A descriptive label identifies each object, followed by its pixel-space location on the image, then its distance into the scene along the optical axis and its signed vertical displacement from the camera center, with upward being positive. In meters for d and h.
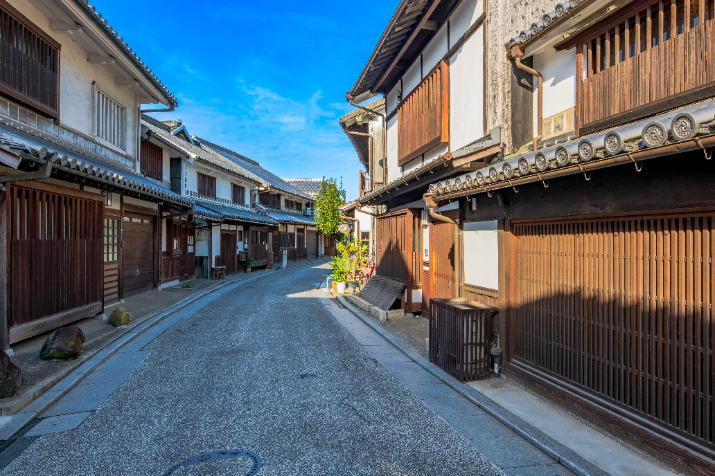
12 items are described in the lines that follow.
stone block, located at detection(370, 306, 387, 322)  11.11 -2.11
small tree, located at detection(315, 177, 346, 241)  25.38 +1.92
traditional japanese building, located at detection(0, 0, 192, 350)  7.06 +1.32
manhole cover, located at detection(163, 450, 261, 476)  3.87 -2.23
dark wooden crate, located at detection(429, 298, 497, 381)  6.28 -1.61
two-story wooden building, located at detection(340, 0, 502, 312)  7.71 +2.78
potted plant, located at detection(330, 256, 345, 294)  16.67 -1.47
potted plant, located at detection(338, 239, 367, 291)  16.58 -0.87
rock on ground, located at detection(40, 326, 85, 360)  6.76 -1.83
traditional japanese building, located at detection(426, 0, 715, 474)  3.62 +0.24
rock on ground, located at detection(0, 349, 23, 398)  5.11 -1.82
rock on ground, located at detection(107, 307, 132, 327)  9.62 -1.92
